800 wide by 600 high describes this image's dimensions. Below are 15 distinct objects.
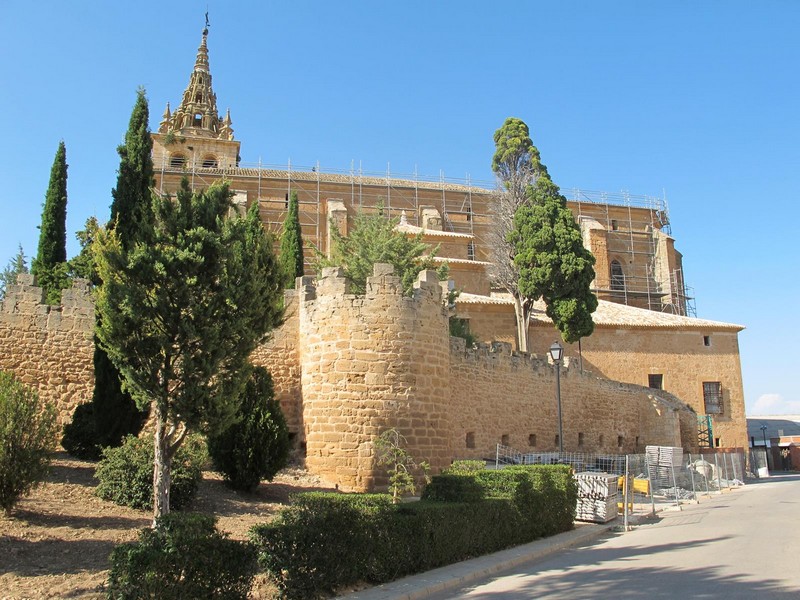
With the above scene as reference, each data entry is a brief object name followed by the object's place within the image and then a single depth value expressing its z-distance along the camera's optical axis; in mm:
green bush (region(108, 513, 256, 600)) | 6148
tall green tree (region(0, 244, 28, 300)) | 36344
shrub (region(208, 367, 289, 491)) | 12266
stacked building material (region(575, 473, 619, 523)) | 14492
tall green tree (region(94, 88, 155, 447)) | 12922
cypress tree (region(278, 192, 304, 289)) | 26812
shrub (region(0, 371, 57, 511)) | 9070
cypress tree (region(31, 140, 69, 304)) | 21328
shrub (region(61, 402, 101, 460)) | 12961
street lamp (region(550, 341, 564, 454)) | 17203
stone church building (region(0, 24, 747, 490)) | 13492
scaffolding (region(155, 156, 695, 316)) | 39625
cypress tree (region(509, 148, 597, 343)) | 27062
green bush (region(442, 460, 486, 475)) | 12464
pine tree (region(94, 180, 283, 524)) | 9266
